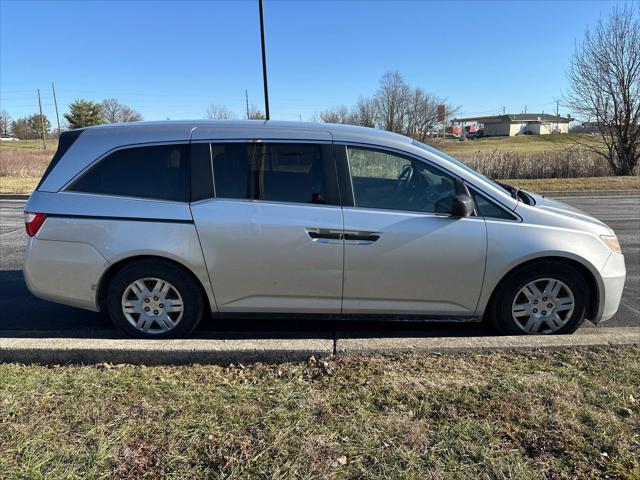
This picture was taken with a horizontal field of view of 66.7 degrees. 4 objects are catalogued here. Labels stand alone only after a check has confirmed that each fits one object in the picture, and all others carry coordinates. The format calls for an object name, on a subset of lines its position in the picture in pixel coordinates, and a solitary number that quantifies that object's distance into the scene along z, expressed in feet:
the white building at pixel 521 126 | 344.90
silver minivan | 12.19
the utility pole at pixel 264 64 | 53.62
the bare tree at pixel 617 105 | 67.92
